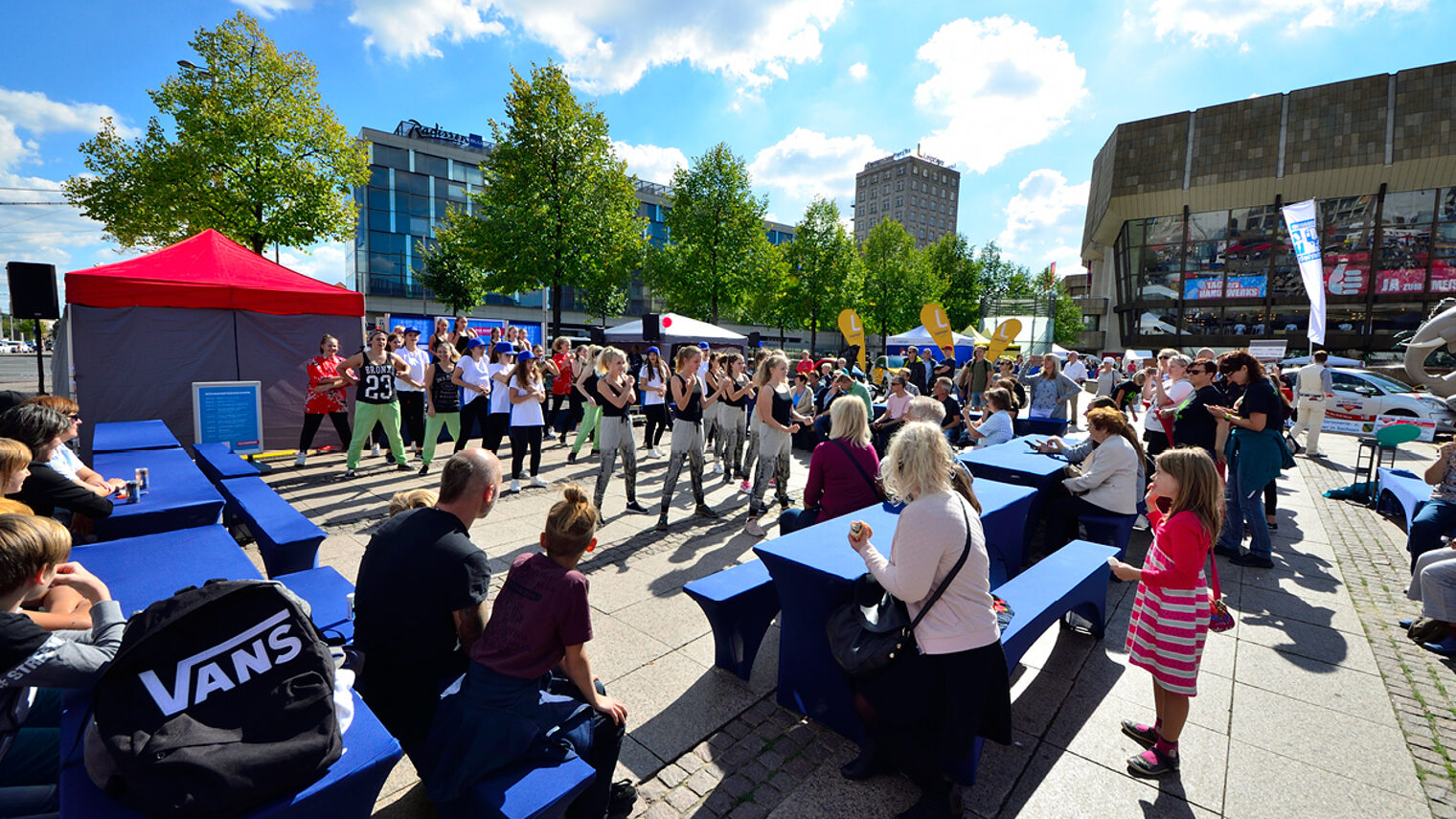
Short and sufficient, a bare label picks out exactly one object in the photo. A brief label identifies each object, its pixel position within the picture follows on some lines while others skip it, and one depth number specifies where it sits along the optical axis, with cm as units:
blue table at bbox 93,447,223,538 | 356
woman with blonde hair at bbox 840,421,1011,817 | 224
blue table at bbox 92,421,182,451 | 564
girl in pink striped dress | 274
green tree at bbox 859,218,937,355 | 4262
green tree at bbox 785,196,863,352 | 3641
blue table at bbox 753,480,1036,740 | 290
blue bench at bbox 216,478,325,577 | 357
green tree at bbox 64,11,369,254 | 1573
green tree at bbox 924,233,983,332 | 4909
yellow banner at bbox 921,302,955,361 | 1630
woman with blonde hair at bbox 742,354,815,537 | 632
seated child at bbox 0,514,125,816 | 169
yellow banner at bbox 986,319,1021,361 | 1469
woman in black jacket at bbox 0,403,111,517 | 326
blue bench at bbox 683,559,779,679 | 333
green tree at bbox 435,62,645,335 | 1970
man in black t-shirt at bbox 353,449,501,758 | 214
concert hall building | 3262
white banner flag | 1259
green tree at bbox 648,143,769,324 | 2923
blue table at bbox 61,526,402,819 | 152
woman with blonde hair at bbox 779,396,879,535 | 434
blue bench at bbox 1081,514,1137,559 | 489
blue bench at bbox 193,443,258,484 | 527
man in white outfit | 1134
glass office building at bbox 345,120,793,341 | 4581
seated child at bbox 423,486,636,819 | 197
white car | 1305
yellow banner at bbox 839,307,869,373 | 1628
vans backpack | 138
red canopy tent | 771
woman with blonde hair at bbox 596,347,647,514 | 636
